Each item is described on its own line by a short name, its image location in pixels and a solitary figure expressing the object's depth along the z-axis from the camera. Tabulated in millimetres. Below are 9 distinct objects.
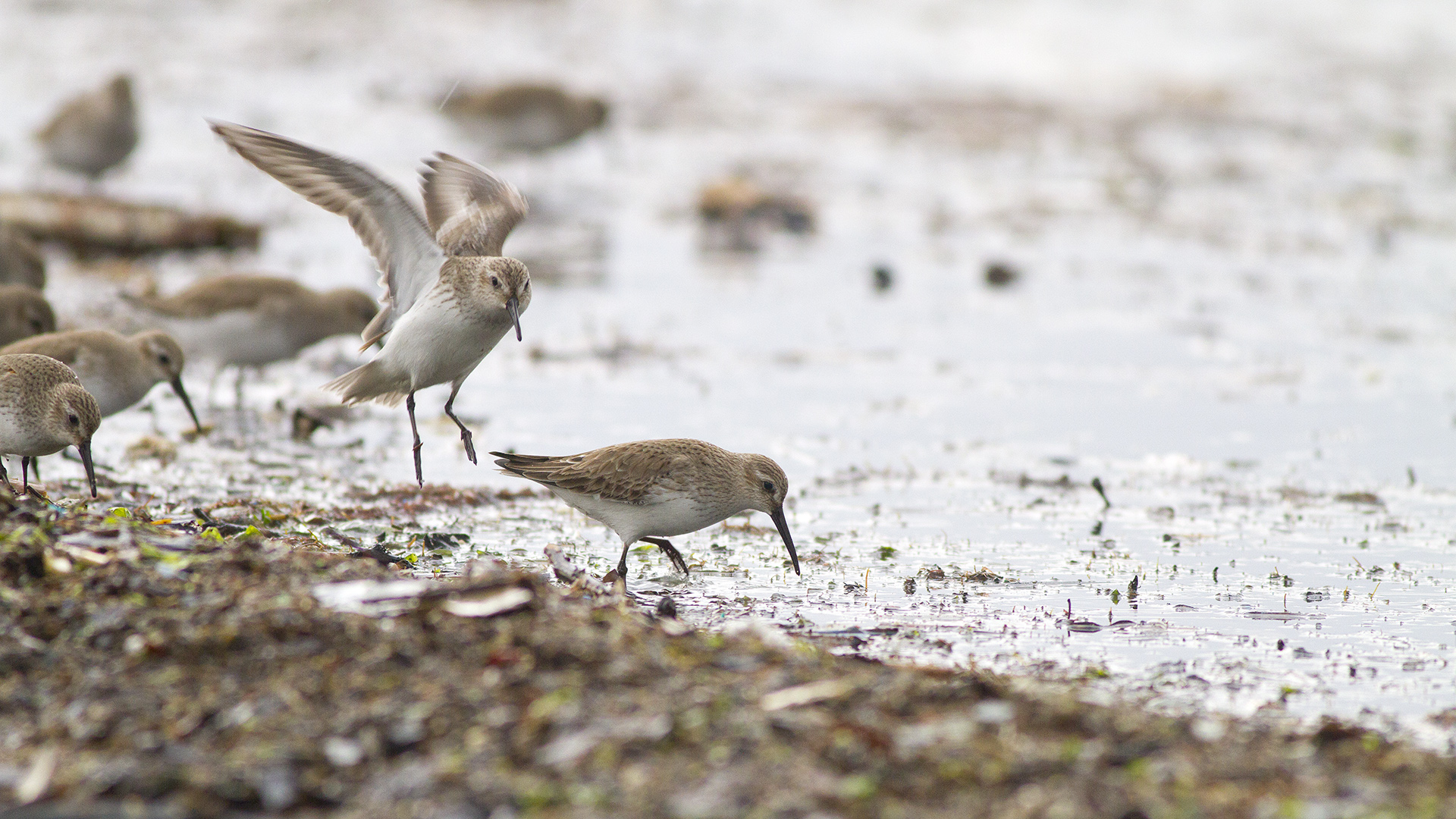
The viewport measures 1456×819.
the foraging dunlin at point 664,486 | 12500
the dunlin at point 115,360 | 15398
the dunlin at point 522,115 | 36969
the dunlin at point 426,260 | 13562
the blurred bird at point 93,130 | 30391
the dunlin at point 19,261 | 20937
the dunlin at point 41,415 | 12617
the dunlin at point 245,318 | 19094
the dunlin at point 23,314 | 17672
